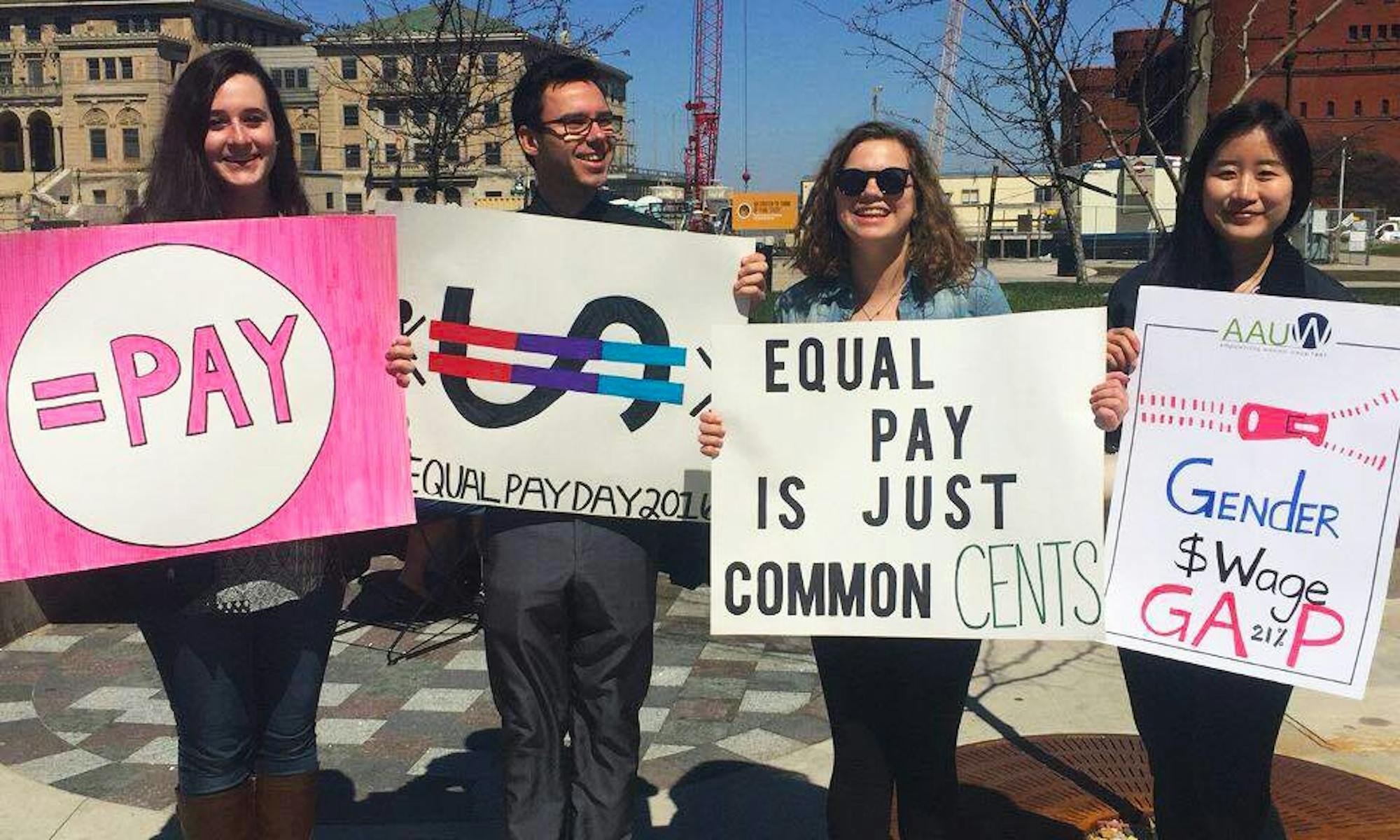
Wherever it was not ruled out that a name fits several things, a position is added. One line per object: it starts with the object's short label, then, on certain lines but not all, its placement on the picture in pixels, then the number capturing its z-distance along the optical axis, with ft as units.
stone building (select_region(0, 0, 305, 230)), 345.10
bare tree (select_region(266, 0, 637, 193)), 37.35
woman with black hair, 8.07
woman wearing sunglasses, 8.90
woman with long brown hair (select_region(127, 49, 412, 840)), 8.55
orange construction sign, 128.98
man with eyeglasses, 9.17
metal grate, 11.26
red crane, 346.33
